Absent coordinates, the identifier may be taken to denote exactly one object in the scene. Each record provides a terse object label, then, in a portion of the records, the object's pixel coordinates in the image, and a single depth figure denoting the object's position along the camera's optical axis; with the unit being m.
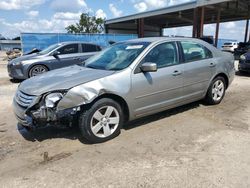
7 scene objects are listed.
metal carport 18.56
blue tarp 14.72
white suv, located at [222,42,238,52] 25.14
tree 44.09
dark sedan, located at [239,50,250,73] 8.16
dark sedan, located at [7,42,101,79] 7.22
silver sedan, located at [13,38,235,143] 2.87
